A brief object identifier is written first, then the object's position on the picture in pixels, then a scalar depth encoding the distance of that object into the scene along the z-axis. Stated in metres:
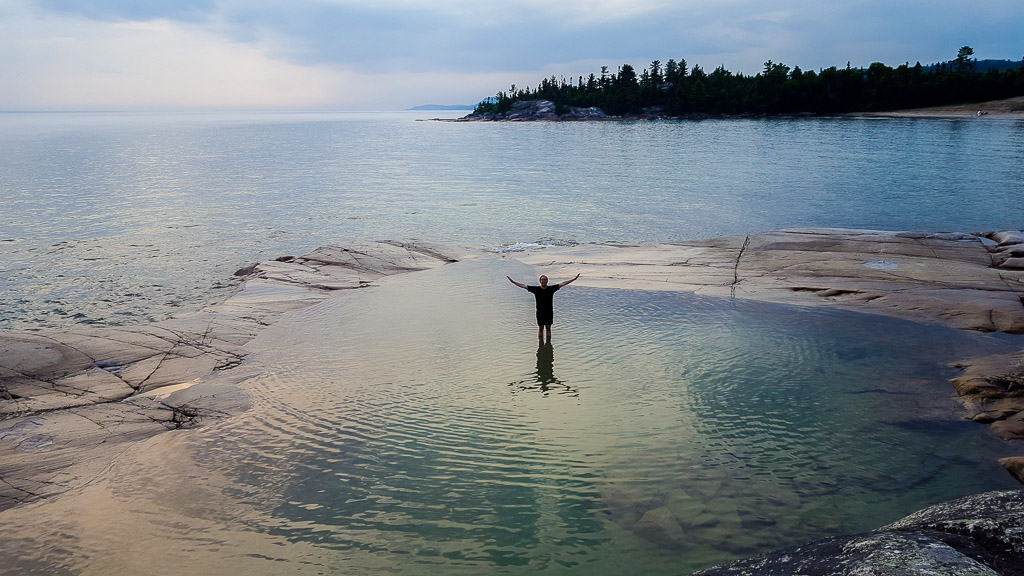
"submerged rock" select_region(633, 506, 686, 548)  7.75
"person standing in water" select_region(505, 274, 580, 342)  14.27
